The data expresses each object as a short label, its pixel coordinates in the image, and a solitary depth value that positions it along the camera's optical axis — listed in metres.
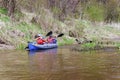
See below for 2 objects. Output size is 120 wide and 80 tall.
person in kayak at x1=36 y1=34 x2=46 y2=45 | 33.22
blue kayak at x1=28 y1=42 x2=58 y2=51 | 31.11
